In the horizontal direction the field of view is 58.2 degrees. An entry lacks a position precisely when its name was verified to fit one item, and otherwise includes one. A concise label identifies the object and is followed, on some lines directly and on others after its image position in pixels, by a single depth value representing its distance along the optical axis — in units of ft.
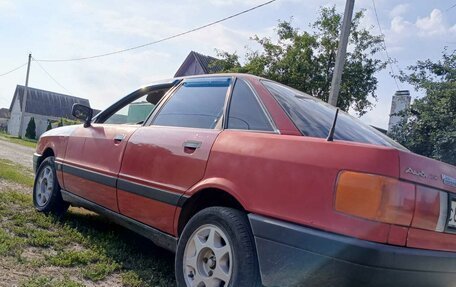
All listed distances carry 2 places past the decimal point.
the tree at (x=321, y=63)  54.65
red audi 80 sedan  6.47
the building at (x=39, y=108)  169.07
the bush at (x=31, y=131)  136.46
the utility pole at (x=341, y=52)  27.71
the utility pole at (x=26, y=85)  121.84
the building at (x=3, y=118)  218.46
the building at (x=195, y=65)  76.27
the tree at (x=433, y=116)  32.17
